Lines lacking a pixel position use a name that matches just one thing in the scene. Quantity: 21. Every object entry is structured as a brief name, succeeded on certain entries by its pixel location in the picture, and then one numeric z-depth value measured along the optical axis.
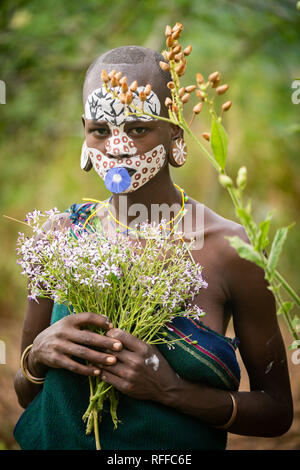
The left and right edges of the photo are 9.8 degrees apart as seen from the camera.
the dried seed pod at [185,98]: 2.39
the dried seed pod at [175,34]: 2.39
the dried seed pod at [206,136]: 2.35
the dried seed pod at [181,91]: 2.38
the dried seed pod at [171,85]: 2.42
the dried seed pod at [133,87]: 2.44
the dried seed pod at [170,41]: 2.39
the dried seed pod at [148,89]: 2.44
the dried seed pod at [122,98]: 2.39
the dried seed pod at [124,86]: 2.38
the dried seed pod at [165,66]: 2.42
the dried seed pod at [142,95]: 2.41
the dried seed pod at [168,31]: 2.40
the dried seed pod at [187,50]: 2.42
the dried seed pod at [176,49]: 2.39
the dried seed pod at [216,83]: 2.37
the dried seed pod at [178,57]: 2.39
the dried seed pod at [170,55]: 2.39
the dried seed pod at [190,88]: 2.39
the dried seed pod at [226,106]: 2.37
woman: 2.47
